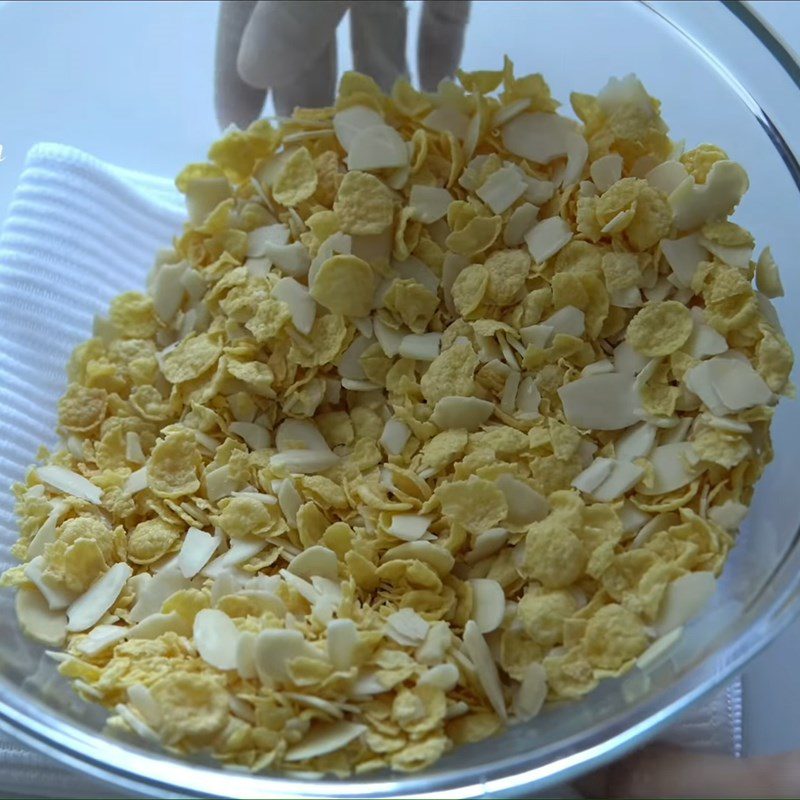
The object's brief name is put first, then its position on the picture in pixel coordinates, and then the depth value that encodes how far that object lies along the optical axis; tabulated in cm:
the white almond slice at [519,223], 55
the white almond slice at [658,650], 44
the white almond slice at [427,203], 57
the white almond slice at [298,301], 56
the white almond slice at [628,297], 53
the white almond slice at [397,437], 54
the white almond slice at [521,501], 50
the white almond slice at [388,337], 56
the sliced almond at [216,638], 45
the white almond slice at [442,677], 44
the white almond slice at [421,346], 56
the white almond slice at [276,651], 44
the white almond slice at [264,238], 59
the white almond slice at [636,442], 51
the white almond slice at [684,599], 44
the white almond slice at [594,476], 50
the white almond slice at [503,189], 56
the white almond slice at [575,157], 55
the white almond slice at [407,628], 46
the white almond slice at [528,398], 54
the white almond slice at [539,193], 56
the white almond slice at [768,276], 51
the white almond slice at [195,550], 51
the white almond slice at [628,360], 53
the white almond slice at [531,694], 45
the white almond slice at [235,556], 51
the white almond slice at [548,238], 54
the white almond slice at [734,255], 51
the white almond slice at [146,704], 44
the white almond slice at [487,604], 47
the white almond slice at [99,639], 48
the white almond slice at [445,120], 58
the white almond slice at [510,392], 54
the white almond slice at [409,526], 50
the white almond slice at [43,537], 51
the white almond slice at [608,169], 54
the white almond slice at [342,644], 44
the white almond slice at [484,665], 45
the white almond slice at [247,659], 45
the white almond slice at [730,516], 47
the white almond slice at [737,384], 48
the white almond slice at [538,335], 54
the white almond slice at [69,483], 53
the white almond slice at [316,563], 49
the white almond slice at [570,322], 53
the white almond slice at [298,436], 56
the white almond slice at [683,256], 53
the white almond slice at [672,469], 49
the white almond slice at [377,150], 56
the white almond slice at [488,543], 49
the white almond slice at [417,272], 57
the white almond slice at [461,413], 53
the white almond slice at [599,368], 53
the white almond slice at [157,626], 48
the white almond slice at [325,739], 42
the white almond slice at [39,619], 49
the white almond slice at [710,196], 52
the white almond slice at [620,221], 52
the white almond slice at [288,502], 52
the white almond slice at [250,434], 56
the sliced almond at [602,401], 52
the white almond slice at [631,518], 49
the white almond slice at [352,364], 57
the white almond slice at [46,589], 50
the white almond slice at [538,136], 56
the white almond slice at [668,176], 54
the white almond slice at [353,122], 58
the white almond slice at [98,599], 49
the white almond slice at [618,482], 49
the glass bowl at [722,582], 42
